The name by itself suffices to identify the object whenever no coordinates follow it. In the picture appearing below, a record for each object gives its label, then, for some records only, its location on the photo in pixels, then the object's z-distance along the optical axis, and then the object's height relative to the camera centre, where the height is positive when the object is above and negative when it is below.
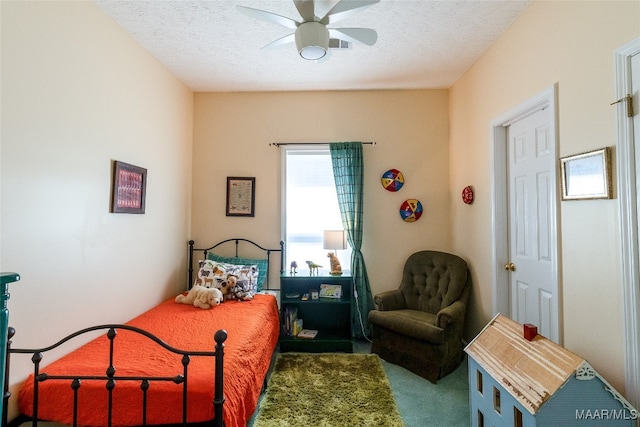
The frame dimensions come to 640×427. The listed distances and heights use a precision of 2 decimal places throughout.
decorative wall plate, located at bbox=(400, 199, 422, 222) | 3.45 +0.16
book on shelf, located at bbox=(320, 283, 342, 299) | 3.15 -0.73
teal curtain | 3.35 +0.15
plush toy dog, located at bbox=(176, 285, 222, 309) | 2.68 -0.69
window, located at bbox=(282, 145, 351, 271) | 3.56 +0.20
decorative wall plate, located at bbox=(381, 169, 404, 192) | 3.46 +0.50
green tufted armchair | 2.51 -0.87
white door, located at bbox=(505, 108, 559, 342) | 2.04 +0.01
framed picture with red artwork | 2.31 +0.27
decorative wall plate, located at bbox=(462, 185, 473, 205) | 2.97 +0.29
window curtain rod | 3.51 +0.94
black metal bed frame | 1.40 -0.77
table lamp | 3.10 -0.18
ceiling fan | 1.78 +1.27
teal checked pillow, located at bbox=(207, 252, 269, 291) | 3.36 -0.45
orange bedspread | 1.42 -0.81
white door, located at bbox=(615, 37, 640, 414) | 1.37 +0.12
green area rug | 2.02 -1.32
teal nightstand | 3.01 -1.02
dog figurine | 3.19 -0.46
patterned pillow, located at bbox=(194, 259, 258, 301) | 2.91 -0.57
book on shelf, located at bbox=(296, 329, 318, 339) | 3.12 -1.18
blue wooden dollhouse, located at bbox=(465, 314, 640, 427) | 1.25 -0.74
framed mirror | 1.51 +0.27
